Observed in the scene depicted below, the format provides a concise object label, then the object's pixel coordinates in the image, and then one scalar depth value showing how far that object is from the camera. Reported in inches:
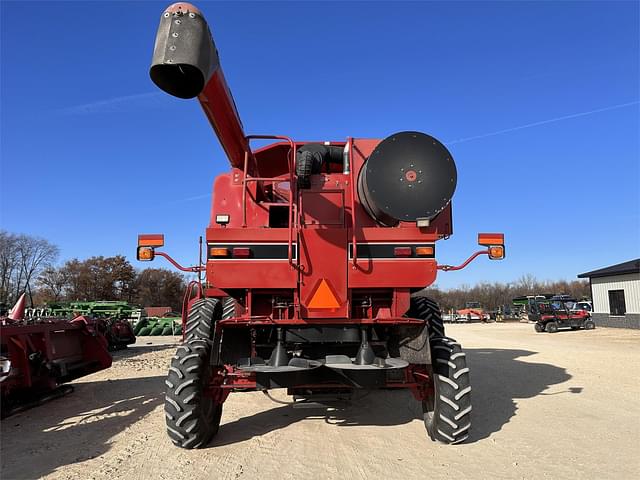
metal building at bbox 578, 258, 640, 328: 1020.5
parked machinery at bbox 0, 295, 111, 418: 229.3
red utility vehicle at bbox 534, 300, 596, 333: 1026.7
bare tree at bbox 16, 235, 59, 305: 2090.9
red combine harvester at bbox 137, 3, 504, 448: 168.9
